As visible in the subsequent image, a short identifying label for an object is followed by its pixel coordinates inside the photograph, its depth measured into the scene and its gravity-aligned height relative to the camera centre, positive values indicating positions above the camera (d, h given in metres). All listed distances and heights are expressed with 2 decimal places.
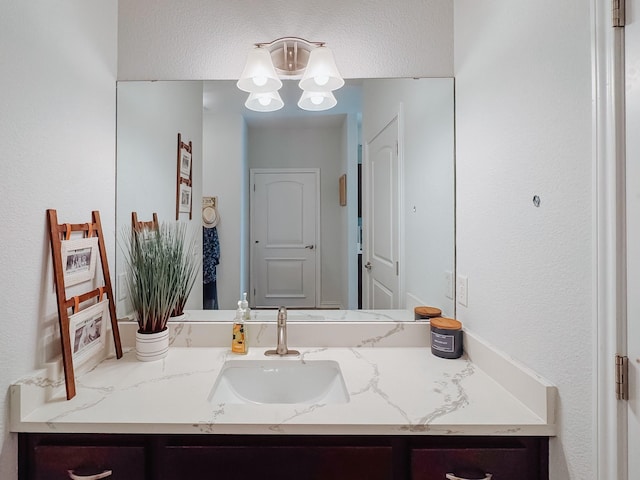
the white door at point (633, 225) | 0.63 +0.03
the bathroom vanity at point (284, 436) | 0.84 -0.49
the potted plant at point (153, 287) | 1.21 -0.16
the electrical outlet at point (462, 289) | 1.30 -0.19
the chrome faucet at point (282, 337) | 1.29 -0.36
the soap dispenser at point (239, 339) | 1.30 -0.37
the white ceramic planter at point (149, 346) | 1.22 -0.37
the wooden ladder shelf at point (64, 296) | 0.96 -0.17
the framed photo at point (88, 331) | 1.03 -0.29
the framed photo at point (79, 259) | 1.04 -0.06
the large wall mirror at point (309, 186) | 1.43 +0.25
